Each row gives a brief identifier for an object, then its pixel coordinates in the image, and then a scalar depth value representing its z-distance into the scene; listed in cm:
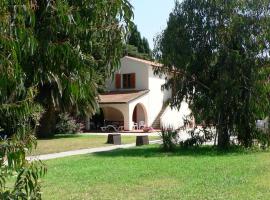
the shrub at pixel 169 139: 2233
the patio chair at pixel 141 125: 4700
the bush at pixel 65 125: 4088
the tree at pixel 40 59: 324
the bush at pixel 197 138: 2261
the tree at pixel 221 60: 2080
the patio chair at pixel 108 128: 4529
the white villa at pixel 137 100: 4559
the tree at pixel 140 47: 6017
